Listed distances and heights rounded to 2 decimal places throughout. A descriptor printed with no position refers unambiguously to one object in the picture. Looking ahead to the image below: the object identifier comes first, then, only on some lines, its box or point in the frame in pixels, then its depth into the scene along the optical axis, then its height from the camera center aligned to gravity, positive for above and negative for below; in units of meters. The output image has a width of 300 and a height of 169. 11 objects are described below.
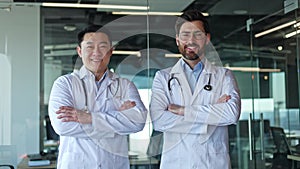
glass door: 4.71 +0.08
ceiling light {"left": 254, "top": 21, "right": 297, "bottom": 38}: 4.46 +0.75
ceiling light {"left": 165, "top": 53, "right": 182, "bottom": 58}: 4.49 +0.44
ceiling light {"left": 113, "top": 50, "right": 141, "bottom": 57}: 5.19 +0.53
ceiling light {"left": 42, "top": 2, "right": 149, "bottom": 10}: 4.62 +0.97
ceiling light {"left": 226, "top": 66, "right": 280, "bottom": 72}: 5.37 +0.36
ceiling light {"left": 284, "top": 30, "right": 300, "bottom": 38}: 4.22 +0.62
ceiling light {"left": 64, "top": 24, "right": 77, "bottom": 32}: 4.81 +0.76
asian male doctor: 2.32 -0.08
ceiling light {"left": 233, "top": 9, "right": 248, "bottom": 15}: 5.30 +1.02
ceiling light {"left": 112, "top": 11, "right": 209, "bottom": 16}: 4.72 +0.92
